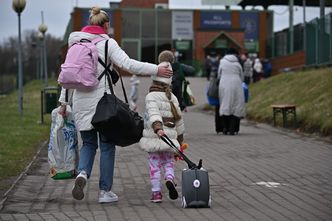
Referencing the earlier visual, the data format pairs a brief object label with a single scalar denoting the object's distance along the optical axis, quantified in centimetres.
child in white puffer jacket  843
